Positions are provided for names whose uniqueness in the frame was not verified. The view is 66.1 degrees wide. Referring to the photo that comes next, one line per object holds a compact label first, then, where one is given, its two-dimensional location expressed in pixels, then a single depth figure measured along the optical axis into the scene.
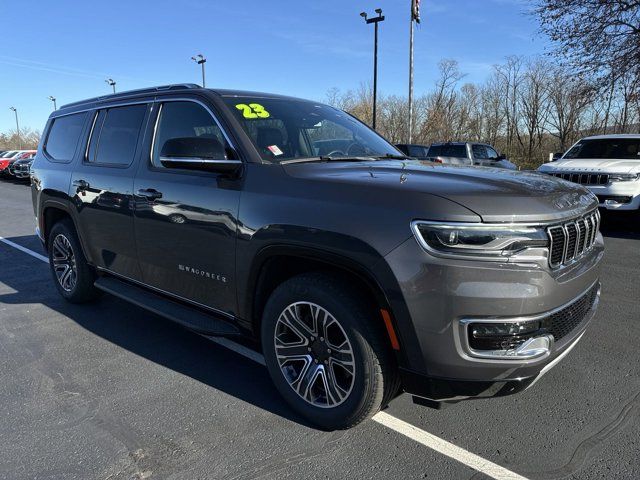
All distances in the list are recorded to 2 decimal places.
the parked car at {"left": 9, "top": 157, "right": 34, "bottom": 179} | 24.05
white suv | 8.75
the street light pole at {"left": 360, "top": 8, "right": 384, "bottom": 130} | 24.81
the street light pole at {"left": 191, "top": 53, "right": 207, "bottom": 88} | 33.34
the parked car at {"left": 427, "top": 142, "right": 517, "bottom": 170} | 16.62
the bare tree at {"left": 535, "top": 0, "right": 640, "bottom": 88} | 16.06
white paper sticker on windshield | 3.14
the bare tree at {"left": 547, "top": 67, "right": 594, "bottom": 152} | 34.06
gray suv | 2.21
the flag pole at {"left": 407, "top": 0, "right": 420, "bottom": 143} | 20.31
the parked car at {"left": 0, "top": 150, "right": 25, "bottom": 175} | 26.22
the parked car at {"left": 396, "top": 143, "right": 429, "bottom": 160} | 19.27
